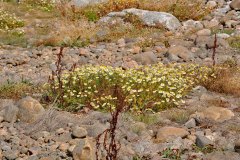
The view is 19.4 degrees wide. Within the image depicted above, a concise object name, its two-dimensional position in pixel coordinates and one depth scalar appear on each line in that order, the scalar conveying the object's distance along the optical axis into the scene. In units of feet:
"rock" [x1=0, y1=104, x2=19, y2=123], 36.49
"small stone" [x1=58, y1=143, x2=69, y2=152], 31.88
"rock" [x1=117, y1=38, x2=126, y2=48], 72.38
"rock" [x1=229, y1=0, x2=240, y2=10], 92.07
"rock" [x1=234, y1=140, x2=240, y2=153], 32.14
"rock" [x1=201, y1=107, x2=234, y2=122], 38.68
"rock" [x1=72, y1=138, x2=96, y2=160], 29.63
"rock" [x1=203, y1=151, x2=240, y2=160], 30.66
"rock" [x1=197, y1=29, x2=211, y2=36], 76.51
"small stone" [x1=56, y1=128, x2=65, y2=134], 34.73
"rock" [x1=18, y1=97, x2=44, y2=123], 36.80
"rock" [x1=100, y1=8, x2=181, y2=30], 86.10
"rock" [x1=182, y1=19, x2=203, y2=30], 84.36
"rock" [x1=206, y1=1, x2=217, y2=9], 97.61
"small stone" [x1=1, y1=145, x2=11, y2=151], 31.79
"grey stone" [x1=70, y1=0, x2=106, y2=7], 104.76
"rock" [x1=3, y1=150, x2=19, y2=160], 30.72
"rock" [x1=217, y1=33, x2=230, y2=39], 74.14
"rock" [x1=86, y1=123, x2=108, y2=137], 33.80
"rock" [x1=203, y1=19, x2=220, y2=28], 84.07
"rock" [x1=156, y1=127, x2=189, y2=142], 34.32
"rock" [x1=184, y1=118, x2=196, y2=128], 37.05
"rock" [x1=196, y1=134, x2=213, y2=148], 32.87
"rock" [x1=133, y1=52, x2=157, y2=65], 61.43
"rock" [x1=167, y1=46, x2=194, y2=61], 62.87
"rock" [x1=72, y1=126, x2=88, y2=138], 33.64
